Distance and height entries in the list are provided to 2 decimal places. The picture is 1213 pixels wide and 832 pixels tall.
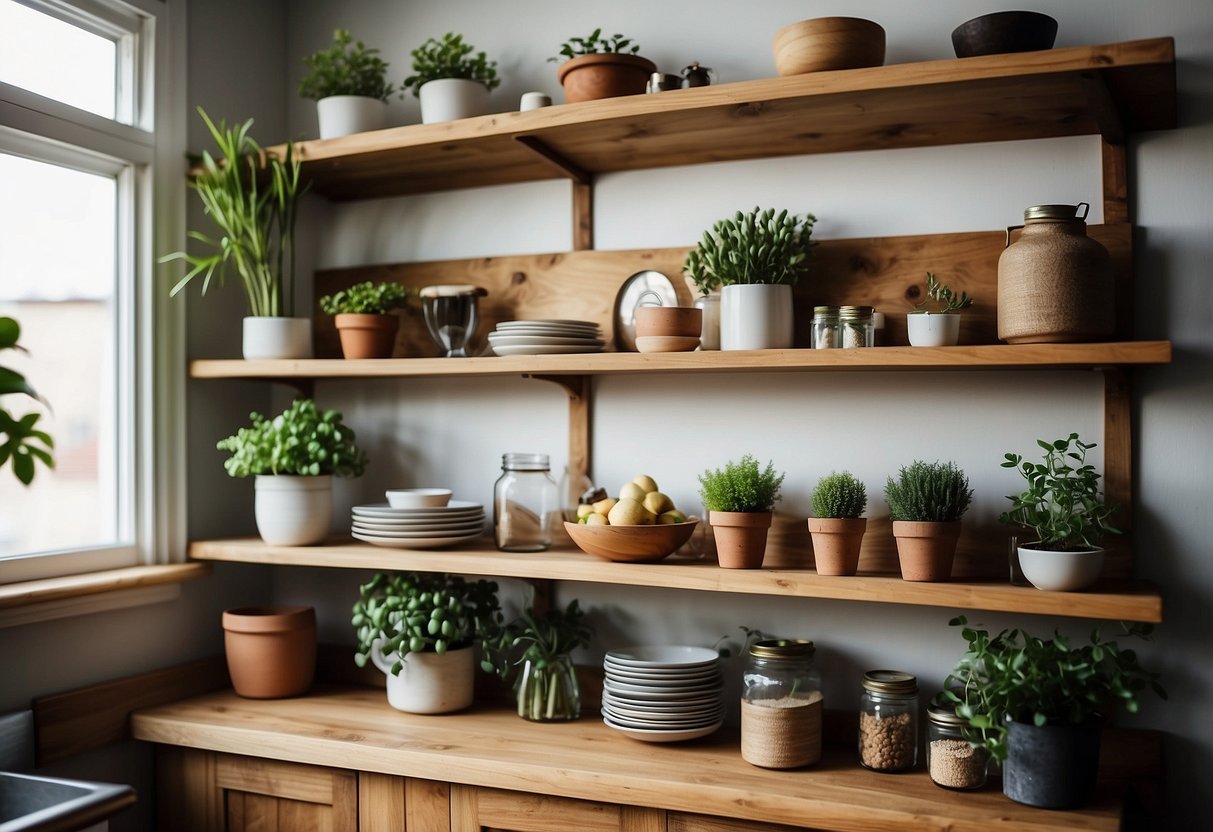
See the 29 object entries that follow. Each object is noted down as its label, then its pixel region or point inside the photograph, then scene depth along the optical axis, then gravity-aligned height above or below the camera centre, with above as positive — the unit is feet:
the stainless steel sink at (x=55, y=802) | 4.96 -2.04
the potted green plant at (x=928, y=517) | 6.04 -0.58
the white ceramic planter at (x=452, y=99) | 7.56 +2.44
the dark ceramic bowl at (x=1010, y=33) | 5.80 +2.24
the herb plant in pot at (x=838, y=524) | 6.25 -0.64
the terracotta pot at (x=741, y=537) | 6.48 -0.74
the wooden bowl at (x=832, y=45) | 6.14 +2.31
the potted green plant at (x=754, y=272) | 6.50 +1.01
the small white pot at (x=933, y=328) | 6.17 +0.57
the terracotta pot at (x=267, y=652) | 7.71 -1.77
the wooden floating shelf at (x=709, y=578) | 5.60 -0.99
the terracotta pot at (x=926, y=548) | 6.03 -0.76
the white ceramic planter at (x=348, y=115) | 7.90 +2.42
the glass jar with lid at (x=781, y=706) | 6.24 -1.79
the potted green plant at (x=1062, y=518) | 5.70 -0.58
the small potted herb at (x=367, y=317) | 7.75 +0.81
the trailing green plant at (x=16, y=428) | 5.26 -0.03
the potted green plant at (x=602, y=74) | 6.91 +2.41
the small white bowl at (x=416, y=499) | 7.55 -0.58
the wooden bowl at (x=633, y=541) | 6.64 -0.79
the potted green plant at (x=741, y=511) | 6.50 -0.58
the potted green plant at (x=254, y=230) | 7.74 +1.52
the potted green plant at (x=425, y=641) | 7.30 -1.60
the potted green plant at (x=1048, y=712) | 5.58 -1.65
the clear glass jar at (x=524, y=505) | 7.38 -0.61
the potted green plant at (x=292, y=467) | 7.66 -0.34
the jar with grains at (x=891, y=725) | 6.24 -1.89
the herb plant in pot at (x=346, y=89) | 7.91 +2.67
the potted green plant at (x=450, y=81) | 7.57 +2.61
